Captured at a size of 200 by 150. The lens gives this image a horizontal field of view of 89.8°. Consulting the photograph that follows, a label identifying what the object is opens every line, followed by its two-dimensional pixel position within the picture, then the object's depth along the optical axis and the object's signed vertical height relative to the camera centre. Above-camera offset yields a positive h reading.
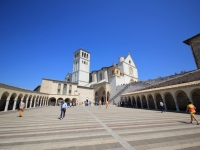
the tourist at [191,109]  6.00 -0.59
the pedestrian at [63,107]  8.70 -0.46
